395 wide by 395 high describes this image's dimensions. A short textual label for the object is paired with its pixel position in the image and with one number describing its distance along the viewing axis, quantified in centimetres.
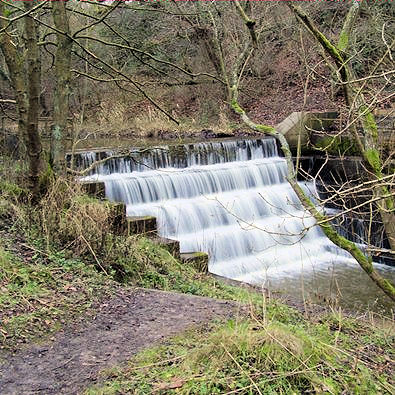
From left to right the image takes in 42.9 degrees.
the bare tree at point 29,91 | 561
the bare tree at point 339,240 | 502
